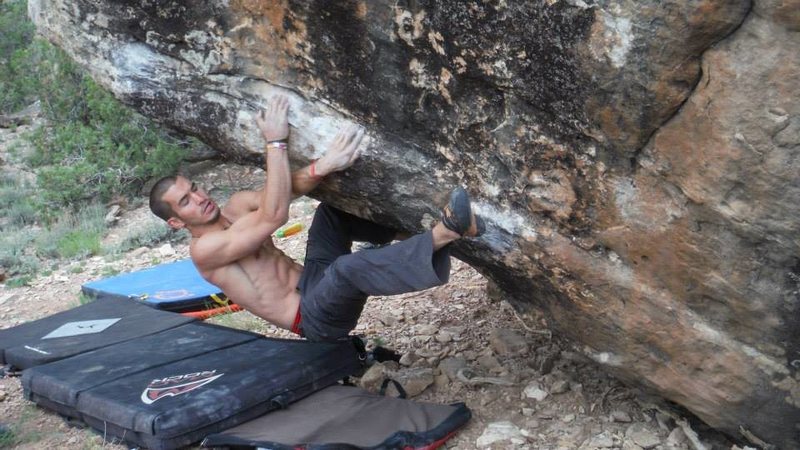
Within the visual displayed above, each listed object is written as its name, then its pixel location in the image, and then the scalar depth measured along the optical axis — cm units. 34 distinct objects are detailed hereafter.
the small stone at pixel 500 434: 364
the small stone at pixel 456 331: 484
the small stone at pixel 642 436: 353
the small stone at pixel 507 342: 442
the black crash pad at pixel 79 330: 460
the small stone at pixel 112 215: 863
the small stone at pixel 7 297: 663
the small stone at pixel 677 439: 351
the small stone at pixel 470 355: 449
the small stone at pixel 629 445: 351
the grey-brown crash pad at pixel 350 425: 352
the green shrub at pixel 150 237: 768
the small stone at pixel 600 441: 354
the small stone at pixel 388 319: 533
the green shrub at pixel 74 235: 762
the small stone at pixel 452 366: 429
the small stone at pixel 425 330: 500
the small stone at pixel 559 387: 395
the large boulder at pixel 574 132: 254
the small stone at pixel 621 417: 372
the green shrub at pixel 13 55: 1230
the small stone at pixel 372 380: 428
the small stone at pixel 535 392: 393
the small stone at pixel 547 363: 418
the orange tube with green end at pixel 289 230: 708
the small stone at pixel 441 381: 425
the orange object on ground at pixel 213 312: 555
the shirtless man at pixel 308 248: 328
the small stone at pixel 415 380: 423
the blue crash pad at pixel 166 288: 563
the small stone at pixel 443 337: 482
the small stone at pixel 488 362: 431
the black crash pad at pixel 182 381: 359
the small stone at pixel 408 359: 459
